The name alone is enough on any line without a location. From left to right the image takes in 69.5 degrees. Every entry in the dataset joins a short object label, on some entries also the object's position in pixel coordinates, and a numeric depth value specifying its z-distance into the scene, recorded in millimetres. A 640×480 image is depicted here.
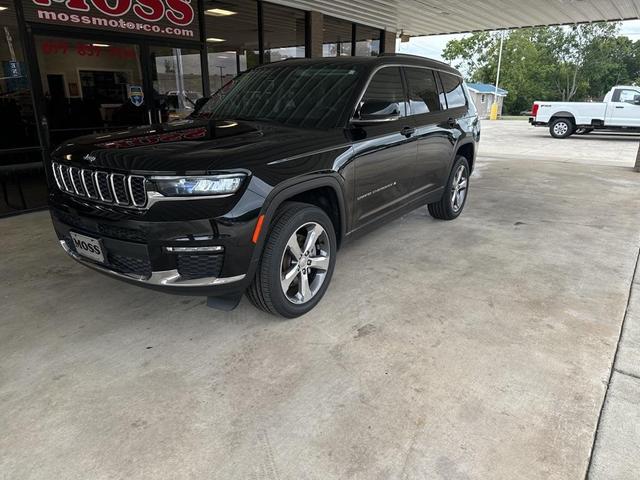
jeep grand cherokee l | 2494
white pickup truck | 16406
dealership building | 5691
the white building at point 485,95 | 41281
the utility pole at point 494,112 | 33494
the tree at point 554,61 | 53750
